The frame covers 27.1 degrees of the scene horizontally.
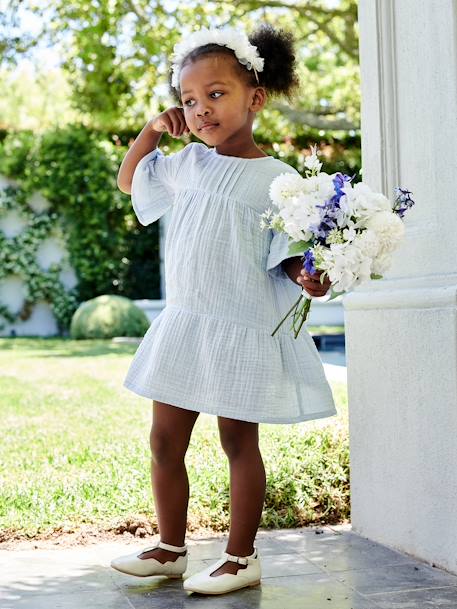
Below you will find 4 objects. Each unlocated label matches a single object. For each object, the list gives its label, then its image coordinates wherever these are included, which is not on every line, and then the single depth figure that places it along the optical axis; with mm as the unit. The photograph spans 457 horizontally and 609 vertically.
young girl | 2637
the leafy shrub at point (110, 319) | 11906
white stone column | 2740
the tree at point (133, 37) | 8719
